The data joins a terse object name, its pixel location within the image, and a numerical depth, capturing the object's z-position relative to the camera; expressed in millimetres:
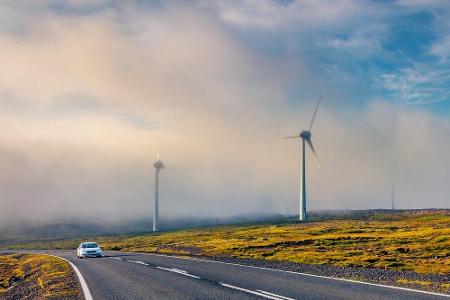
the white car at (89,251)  53375
